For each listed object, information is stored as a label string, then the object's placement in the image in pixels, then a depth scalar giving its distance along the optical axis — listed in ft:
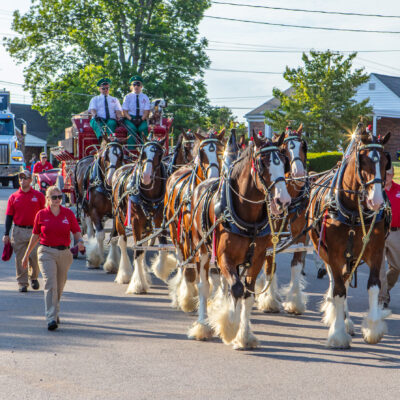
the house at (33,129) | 230.07
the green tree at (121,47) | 130.11
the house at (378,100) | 150.41
